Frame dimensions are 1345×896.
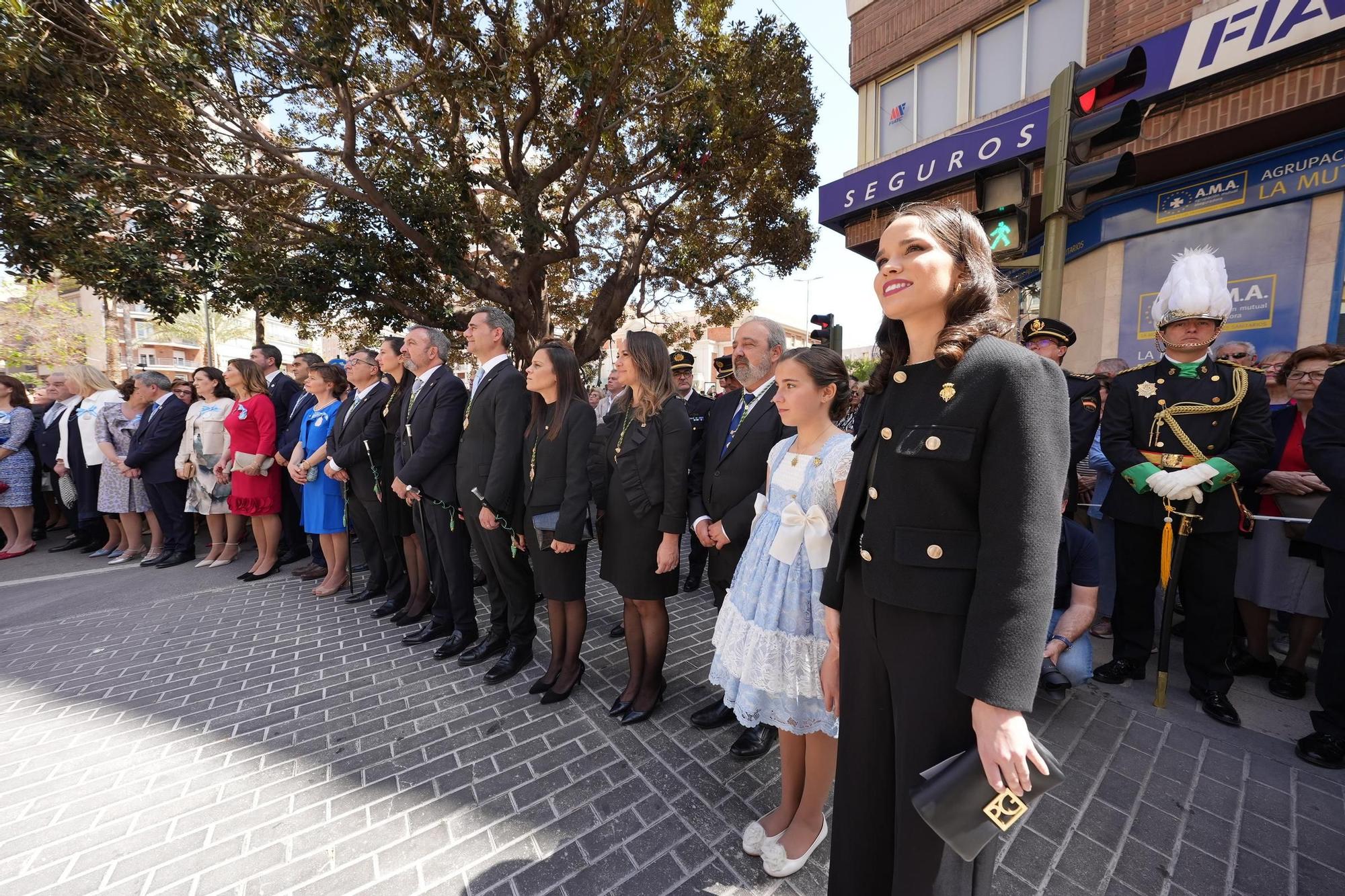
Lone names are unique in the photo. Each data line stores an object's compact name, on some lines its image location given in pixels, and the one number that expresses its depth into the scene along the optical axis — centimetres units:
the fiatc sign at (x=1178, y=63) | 614
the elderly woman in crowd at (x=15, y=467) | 685
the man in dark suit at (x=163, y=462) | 639
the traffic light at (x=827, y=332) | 683
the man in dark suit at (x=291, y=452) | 599
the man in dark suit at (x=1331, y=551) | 279
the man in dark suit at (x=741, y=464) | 296
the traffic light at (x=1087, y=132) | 357
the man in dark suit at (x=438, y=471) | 414
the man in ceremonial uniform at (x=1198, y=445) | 314
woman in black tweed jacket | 121
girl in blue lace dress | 215
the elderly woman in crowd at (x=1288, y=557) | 344
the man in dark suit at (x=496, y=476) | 370
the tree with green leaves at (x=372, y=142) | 616
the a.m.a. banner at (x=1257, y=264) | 689
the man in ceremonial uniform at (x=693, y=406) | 564
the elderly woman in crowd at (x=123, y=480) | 664
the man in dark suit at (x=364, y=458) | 488
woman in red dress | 585
